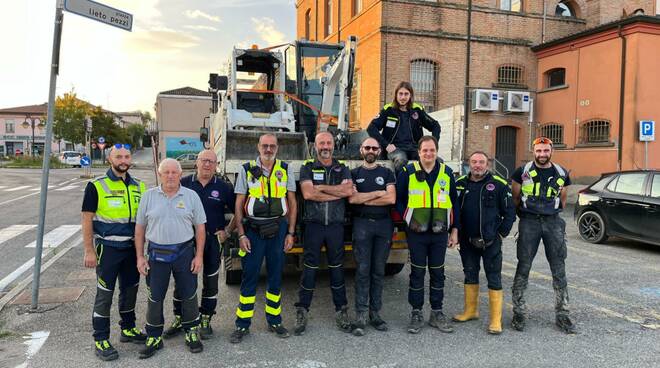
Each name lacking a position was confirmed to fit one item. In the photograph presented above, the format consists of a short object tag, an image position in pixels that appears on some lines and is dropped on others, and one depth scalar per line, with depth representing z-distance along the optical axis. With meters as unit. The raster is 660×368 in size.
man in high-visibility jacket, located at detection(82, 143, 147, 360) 4.11
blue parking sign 15.71
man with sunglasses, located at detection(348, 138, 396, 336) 4.75
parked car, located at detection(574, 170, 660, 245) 8.66
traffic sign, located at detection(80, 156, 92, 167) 26.19
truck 6.75
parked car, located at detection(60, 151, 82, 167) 43.06
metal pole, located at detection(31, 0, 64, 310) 5.22
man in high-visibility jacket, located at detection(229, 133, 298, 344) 4.57
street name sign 5.07
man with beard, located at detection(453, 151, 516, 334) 4.80
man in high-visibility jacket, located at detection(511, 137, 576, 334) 4.89
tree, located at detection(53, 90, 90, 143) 46.91
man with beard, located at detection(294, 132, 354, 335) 4.72
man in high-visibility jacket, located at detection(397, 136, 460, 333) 4.71
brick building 18.50
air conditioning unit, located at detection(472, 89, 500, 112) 19.09
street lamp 70.04
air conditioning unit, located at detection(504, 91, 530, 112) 19.53
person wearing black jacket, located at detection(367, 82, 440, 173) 5.66
